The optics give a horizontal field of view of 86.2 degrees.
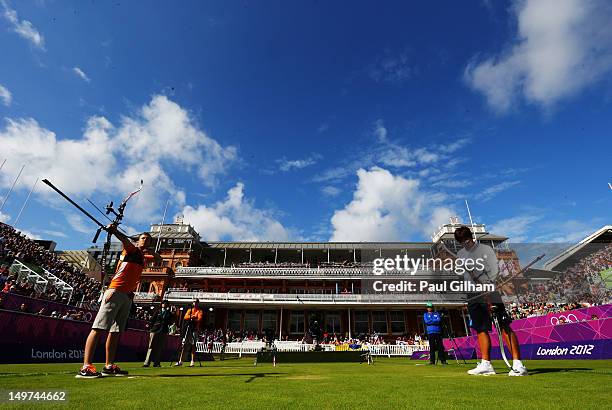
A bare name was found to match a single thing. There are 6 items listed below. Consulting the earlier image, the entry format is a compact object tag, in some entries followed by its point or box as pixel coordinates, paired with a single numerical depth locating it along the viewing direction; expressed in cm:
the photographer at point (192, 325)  923
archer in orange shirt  412
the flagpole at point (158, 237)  3714
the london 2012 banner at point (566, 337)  892
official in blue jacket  891
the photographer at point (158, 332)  806
